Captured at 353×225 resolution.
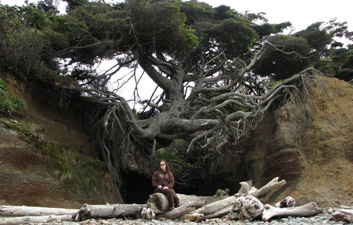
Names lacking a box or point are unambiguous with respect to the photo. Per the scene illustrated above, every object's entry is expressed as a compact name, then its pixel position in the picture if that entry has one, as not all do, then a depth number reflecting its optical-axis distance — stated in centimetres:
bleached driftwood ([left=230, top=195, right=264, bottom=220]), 700
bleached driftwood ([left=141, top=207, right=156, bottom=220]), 725
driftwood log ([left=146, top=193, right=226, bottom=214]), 753
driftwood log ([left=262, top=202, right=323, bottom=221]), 714
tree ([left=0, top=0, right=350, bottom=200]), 1130
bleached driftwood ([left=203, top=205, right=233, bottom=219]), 807
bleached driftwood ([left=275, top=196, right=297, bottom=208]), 801
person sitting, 779
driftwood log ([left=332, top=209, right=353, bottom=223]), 575
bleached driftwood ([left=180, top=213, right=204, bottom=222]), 741
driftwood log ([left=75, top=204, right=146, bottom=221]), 671
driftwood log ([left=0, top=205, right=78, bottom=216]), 596
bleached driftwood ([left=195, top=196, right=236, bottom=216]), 812
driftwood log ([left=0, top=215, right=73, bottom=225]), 562
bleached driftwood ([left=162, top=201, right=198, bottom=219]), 743
